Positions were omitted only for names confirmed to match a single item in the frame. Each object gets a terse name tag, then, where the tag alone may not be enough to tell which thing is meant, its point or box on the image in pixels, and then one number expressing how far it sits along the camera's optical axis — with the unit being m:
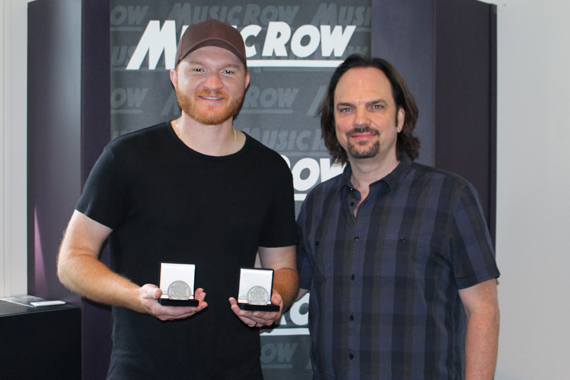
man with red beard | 1.74
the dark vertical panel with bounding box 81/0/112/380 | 2.44
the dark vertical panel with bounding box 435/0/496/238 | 2.52
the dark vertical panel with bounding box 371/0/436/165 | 2.47
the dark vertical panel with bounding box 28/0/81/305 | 2.49
